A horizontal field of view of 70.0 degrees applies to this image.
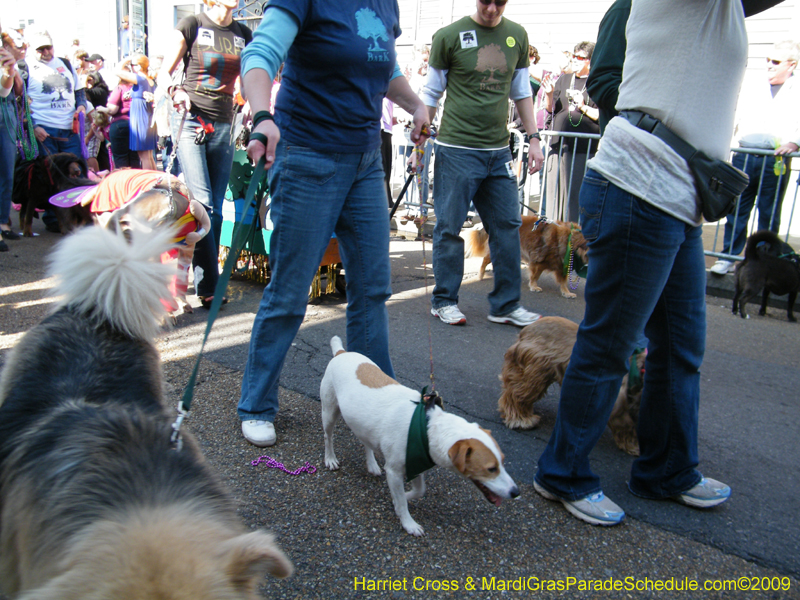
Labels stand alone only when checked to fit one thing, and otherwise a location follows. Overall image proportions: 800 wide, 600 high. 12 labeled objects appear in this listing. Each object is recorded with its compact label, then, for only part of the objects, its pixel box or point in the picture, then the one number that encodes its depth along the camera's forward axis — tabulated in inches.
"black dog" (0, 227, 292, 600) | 44.5
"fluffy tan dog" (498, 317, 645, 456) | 113.7
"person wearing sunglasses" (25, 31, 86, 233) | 308.5
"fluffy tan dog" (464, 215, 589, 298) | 232.3
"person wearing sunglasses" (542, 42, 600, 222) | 287.1
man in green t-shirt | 181.9
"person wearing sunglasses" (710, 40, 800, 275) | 238.1
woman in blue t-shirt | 95.5
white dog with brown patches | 81.9
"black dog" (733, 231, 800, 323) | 215.8
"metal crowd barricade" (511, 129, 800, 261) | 244.4
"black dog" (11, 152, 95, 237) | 288.5
